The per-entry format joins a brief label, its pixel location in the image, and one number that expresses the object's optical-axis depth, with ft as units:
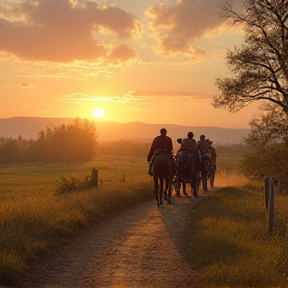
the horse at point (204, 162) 72.18
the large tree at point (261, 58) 78.02
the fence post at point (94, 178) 66.90
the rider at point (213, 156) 79.91
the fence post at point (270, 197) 34.56
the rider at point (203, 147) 72.59
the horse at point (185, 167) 59.82
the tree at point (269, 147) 74.61
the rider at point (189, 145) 60.61
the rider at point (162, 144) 53.01
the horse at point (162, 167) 50.24
